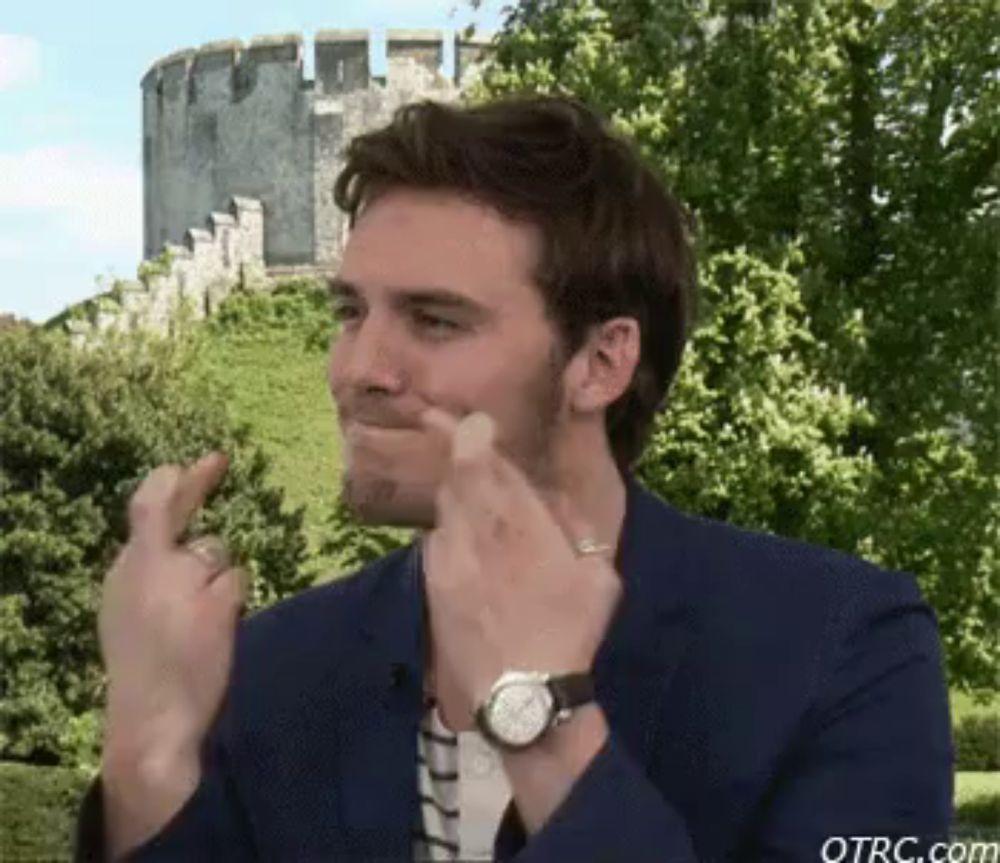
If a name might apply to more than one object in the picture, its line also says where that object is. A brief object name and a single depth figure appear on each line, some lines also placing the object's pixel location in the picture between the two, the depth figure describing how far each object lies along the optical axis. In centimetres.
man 206
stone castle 5312
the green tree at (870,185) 1938
